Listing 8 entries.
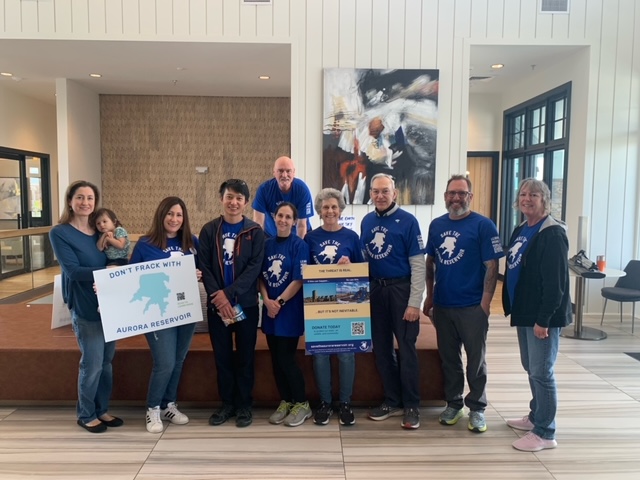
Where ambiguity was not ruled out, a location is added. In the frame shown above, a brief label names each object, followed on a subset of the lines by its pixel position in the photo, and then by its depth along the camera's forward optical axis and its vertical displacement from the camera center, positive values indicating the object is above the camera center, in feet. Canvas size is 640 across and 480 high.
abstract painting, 20.47 +2.72
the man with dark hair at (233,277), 10.08 -1.71
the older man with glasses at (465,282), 10.06 -1.76
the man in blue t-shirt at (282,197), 13.43 -0.12
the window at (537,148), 23.70 +2.49
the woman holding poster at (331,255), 10.34 -1.27
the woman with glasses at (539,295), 9.14 -1.85
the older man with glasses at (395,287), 10.34 -1.91
